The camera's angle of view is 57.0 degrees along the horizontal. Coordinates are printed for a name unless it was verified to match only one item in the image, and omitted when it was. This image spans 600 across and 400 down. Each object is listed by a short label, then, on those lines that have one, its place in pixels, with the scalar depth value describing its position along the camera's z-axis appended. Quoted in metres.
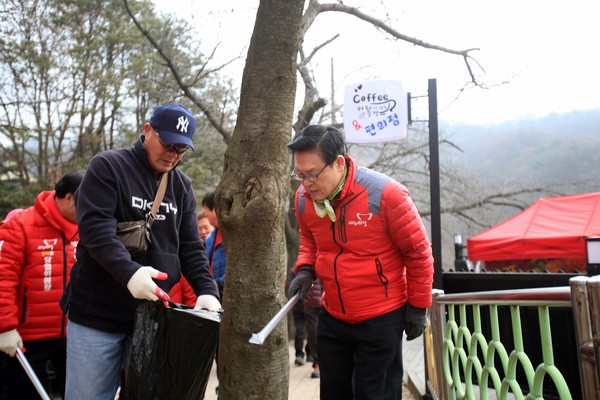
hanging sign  7.52
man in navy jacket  2.42
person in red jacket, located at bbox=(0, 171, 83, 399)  3.40
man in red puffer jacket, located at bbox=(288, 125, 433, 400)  2.75
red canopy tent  9.79
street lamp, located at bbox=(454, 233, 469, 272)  14.83
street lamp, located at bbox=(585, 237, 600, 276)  5.77
